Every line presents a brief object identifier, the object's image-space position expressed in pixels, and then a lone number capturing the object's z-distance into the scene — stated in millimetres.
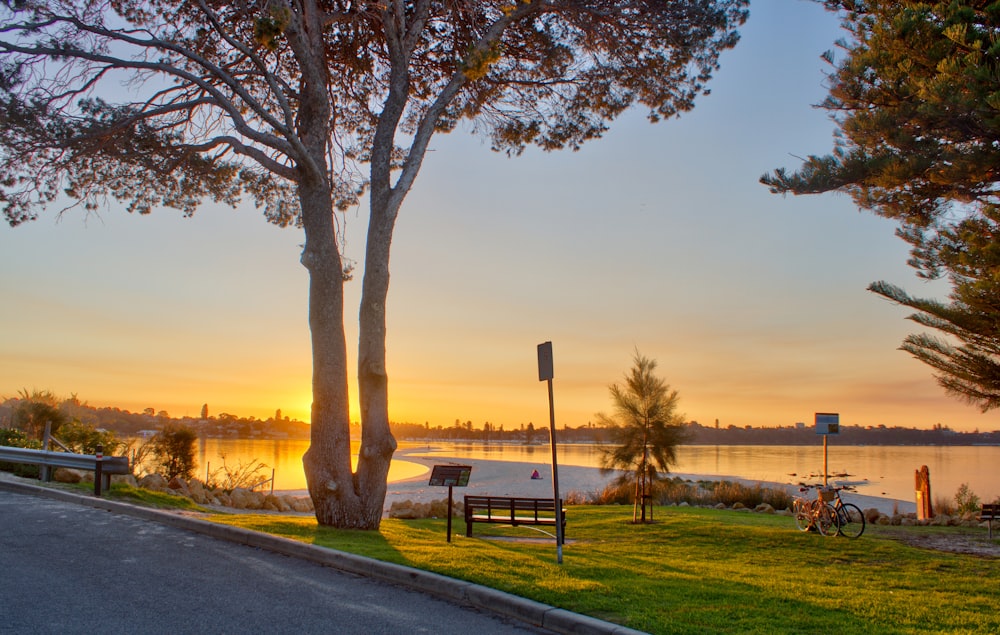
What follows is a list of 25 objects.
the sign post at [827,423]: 15992
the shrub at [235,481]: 23238
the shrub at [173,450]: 23562
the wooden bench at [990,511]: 14062
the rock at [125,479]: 16784
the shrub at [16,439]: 19734
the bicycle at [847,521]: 13641
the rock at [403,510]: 18672
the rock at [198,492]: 18406
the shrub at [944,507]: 21266
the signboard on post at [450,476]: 11117
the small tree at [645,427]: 18891
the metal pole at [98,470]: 13344
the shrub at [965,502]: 21188
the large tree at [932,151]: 11125
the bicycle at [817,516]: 13930
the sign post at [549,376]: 8133
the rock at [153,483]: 17891
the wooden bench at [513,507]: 13156
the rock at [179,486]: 18609
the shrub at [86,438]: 20984
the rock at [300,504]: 19469
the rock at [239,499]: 18797
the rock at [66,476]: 15562
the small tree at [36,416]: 23375
